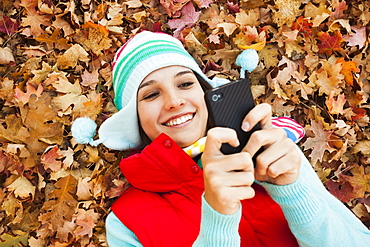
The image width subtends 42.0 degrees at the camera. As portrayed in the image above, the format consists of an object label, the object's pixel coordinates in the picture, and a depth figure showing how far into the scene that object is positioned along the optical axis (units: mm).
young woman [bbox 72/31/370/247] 640
